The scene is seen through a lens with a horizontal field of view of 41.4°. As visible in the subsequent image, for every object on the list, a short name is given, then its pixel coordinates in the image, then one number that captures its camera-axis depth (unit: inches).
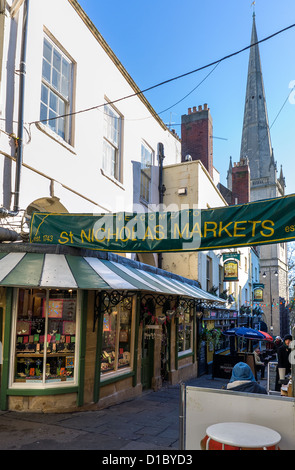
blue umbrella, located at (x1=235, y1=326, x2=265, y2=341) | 659.4
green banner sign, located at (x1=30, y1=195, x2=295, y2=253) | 253.4
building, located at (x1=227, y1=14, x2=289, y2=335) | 1989.4
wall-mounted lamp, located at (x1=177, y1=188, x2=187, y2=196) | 643.5
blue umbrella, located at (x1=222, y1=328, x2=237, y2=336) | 718.3
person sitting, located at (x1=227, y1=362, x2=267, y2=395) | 213.9
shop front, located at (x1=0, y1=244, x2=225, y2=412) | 288.0
